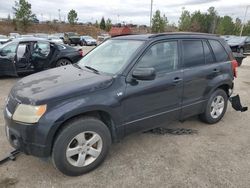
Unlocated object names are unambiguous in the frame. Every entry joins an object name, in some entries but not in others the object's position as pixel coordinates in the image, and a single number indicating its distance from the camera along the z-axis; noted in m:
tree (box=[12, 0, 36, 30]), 34.74
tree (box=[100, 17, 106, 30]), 57.98
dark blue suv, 2.16
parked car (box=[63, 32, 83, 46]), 25.07
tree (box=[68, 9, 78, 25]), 47.92
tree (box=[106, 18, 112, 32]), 55.51
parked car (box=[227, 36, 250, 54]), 14.14
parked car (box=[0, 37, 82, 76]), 6.18
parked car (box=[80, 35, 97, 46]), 24.89
